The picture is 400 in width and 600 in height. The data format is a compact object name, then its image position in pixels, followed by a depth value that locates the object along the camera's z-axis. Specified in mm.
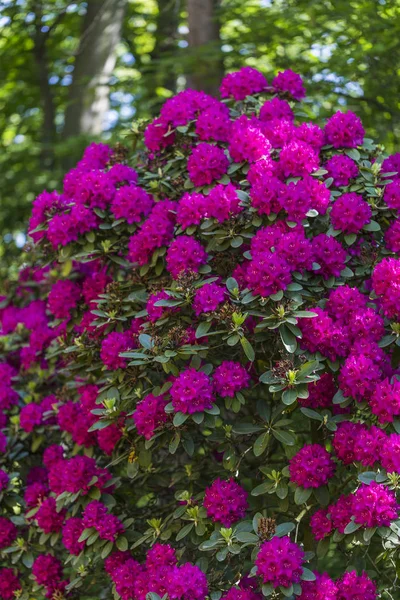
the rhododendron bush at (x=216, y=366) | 2586
